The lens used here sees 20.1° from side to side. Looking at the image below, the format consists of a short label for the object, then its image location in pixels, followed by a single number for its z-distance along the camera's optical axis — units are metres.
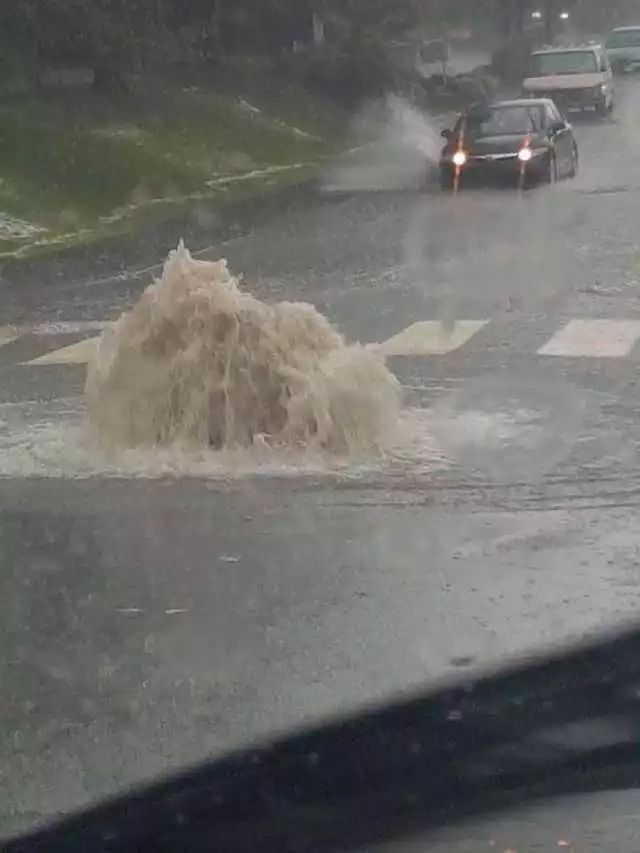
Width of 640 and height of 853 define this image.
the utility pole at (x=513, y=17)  63.59
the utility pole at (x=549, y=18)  64.81
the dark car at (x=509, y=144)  26.61
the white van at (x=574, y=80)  41.78
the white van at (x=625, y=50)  56.54
